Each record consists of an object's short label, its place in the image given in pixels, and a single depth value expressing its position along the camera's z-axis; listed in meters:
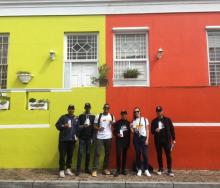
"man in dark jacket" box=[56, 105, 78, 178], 5.29
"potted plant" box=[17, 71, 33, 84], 6.80
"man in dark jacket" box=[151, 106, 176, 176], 5.26
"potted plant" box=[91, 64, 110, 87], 6.71
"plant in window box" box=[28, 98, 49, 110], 5.95
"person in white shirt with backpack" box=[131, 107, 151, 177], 5.27
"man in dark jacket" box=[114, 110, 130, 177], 5.30
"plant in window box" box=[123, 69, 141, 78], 6.78
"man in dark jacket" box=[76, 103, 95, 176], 5.38
